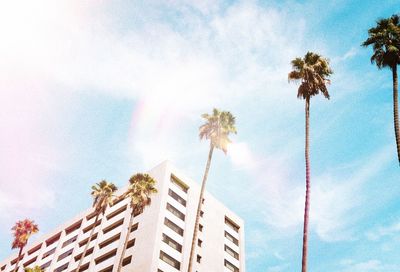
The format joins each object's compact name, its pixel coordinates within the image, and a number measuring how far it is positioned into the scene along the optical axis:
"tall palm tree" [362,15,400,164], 27.12
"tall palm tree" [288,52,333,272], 30.88
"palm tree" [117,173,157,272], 41.88
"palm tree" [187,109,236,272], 42.09
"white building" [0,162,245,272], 49.47
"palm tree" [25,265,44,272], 34.78
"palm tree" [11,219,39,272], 57.41
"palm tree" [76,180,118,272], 48.69
